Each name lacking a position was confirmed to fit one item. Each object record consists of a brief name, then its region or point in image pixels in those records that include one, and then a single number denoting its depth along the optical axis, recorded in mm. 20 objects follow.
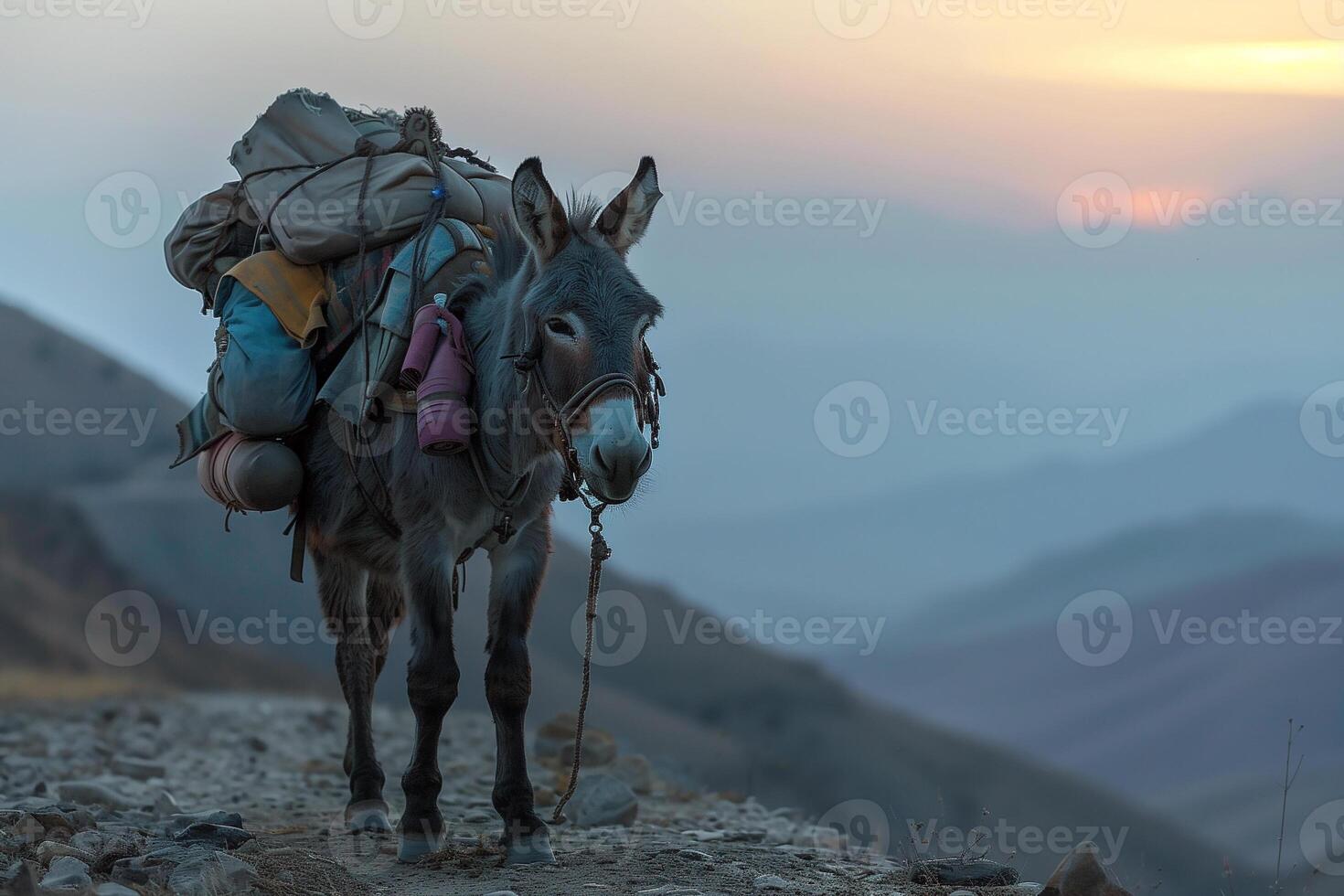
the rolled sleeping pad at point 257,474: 8180
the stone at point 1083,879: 6172
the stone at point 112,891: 5500
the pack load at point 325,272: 7809
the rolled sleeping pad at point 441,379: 7016
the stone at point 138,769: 11586
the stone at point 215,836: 7223
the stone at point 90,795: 9688
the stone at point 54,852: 6401
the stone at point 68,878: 5547
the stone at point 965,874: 6910
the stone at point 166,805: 9492
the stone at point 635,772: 11133
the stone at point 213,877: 5879
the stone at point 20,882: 5136
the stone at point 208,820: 8062
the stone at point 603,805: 9070
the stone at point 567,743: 11766
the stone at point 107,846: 6367
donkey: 6422
